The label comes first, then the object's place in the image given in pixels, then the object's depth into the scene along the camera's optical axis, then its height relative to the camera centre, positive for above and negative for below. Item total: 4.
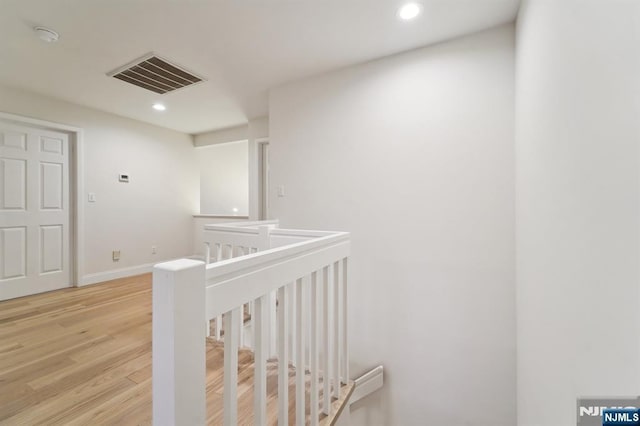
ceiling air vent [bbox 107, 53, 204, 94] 2.33 +1.37
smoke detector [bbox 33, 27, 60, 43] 1.86 +1.32
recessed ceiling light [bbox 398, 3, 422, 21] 1.66 +1.32
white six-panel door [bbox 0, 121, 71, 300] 2.86 +0.05
